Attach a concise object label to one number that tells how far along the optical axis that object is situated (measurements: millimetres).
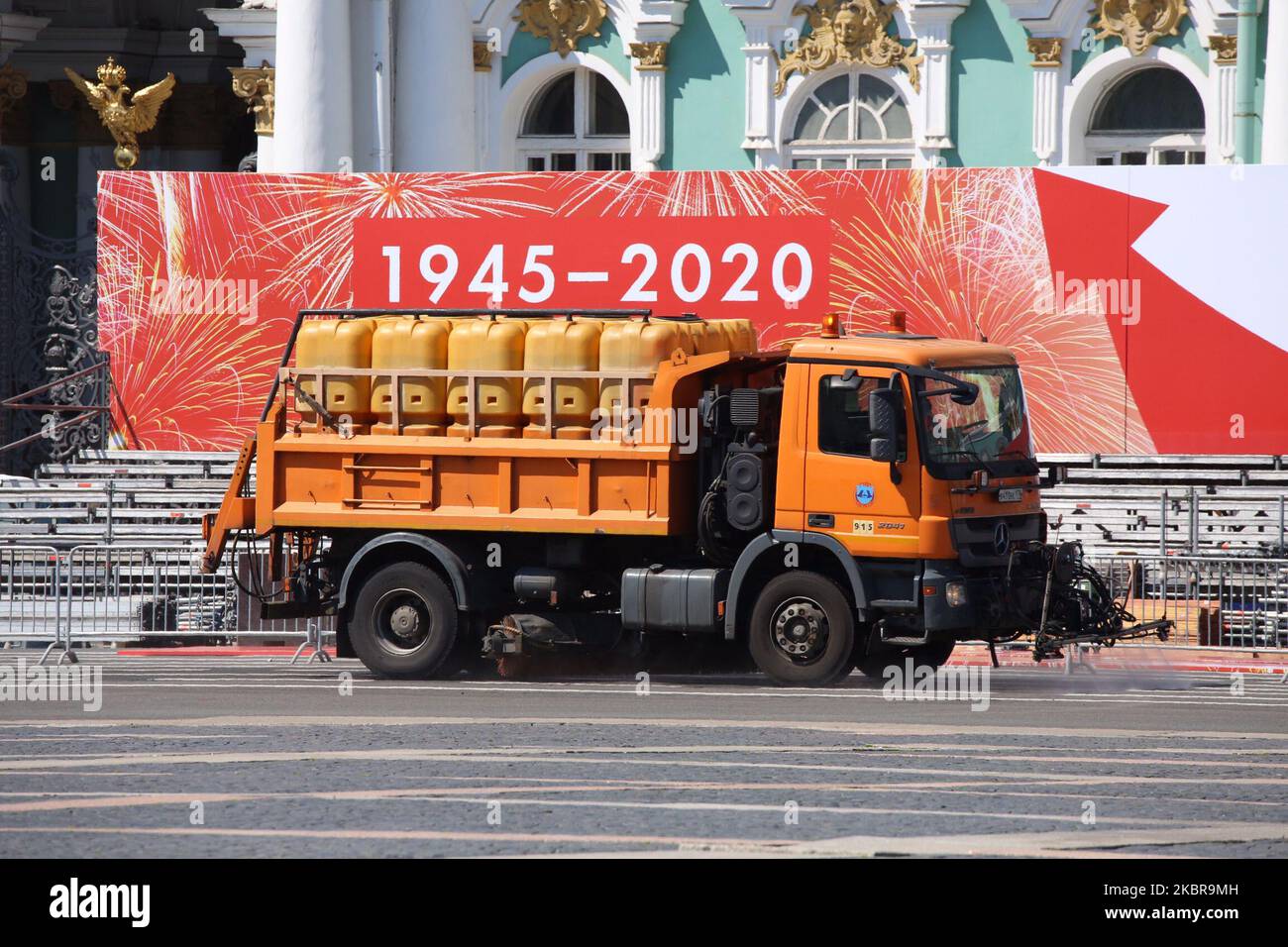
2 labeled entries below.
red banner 25266
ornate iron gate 29594
